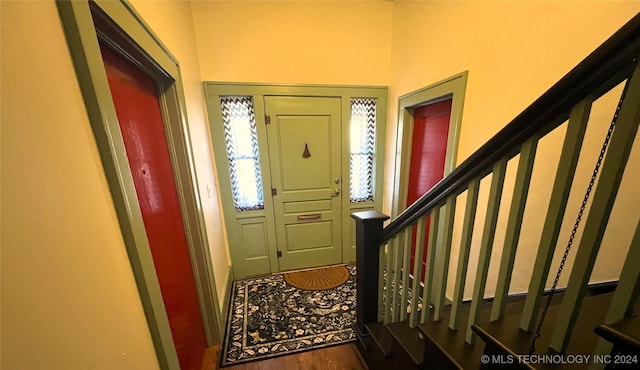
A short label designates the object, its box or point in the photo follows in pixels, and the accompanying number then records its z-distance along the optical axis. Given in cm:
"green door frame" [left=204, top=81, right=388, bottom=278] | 216
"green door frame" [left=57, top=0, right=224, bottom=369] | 55
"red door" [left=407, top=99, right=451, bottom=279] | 191
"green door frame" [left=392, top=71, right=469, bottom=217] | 159
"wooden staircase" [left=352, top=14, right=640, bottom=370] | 45
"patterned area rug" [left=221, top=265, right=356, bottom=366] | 165
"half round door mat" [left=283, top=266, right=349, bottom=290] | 237
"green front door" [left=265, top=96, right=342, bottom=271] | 231
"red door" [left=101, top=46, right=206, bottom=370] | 90
